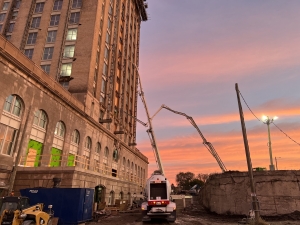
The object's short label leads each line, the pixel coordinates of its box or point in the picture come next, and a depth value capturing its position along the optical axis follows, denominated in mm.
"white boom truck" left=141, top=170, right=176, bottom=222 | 18203
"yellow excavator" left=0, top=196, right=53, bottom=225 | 11188
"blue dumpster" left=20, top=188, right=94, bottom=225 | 16500
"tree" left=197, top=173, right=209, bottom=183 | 147788
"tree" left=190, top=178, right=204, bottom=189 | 118925
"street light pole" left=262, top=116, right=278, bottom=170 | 29584
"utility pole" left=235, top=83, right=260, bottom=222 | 15922
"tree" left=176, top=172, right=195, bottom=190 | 149625
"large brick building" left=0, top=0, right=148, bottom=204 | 21516
